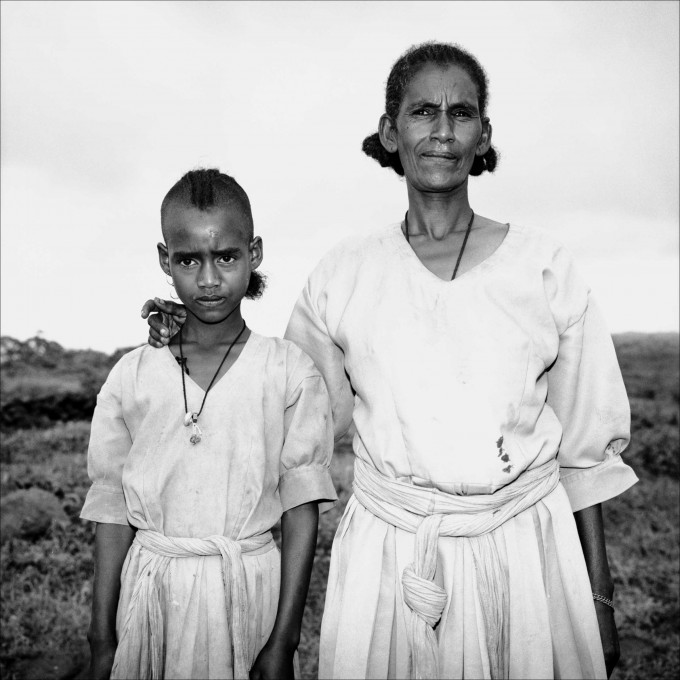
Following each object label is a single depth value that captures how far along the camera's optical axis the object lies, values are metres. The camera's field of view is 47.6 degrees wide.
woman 1.90
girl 2.02
